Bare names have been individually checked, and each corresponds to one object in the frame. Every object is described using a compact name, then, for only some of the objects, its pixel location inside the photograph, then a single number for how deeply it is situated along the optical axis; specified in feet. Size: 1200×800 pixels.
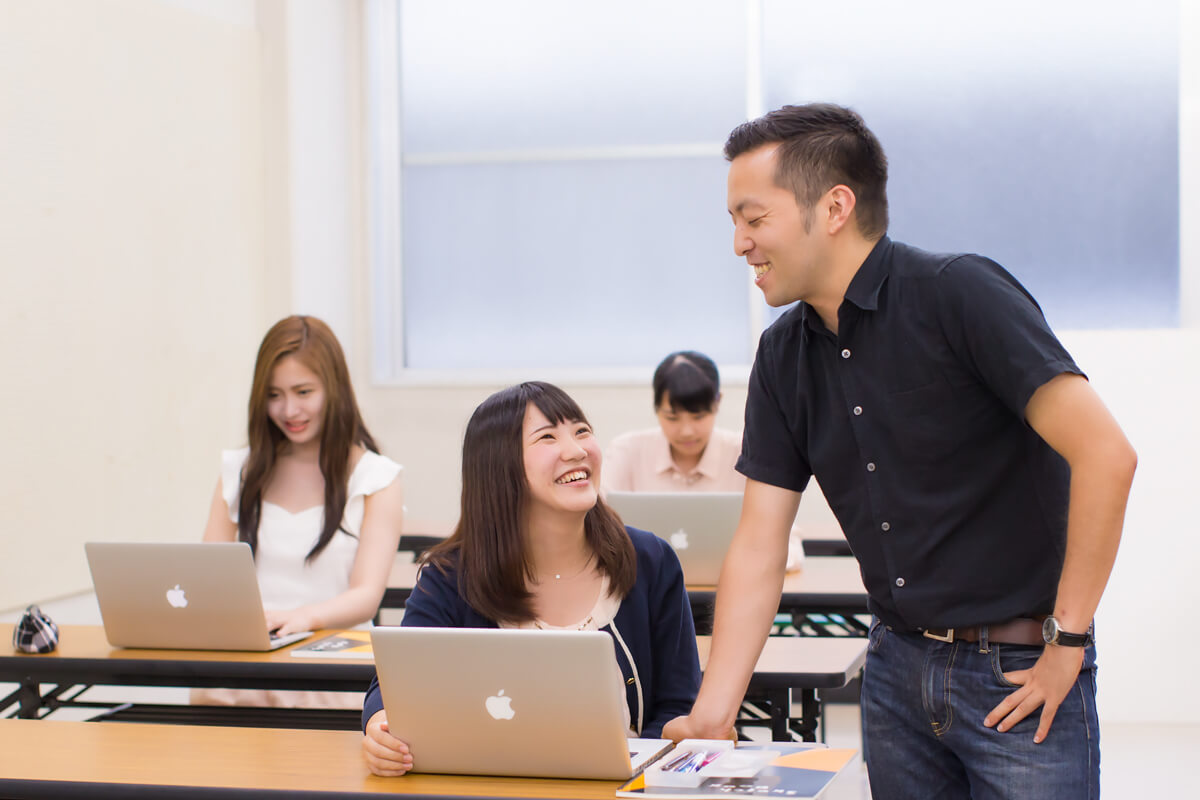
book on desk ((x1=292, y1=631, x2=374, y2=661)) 7.61
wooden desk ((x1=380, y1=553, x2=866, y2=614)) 9.57
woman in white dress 9.16
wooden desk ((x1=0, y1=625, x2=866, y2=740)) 7.33
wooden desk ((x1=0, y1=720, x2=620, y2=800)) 5.08
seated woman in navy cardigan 6.36
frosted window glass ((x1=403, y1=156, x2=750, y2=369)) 16.66
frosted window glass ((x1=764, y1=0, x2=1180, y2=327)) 15.52
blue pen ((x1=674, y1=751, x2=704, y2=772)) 4.97
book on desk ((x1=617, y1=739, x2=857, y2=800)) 4.78
